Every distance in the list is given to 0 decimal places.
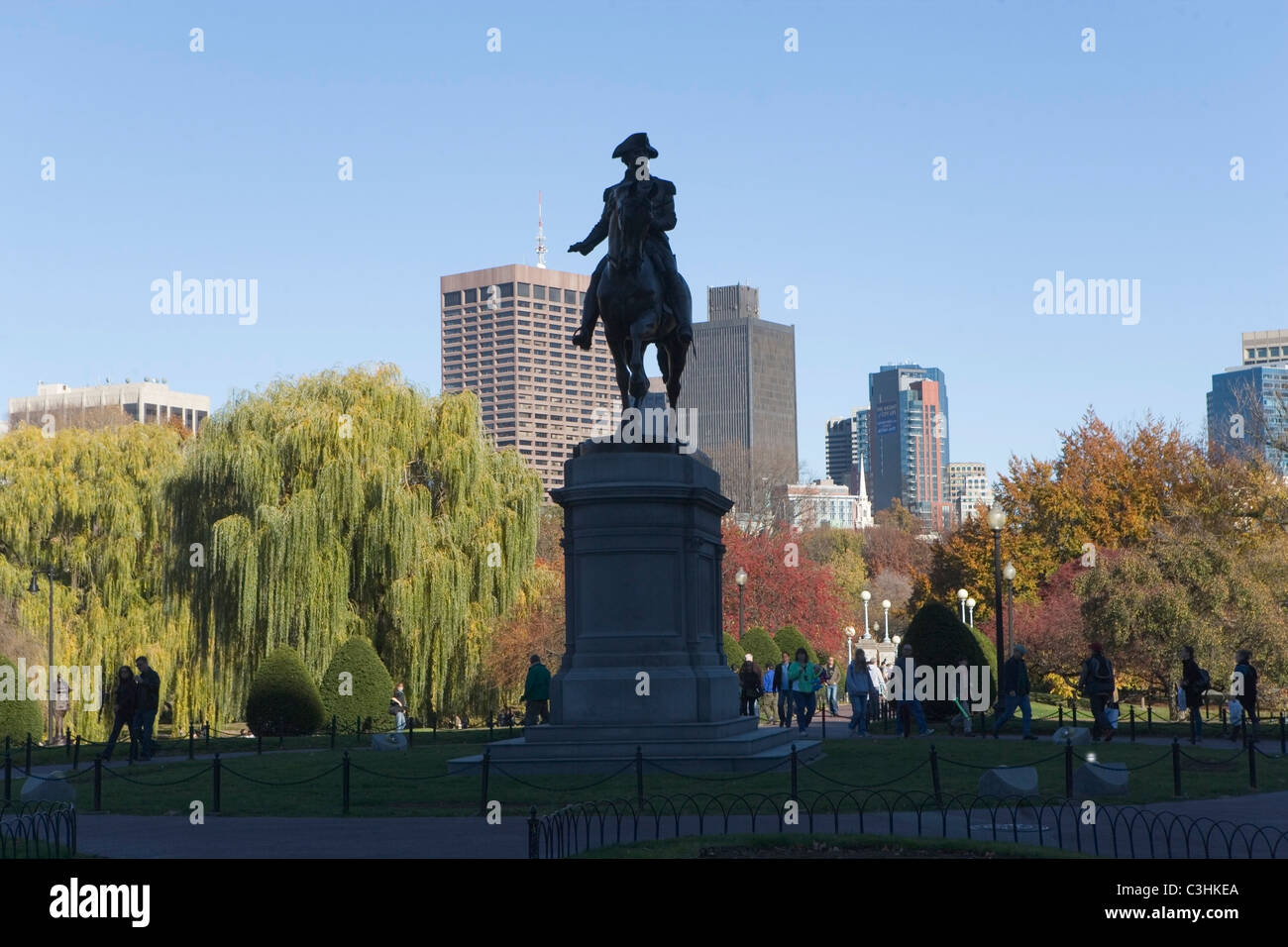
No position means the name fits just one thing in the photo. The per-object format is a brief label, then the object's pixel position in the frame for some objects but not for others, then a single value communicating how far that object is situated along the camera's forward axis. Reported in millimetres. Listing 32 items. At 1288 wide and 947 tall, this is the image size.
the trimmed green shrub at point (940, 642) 33938
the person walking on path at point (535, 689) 26484
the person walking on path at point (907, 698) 28703
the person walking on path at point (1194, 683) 25109
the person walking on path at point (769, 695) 34506
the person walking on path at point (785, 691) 31312
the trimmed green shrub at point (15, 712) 33250
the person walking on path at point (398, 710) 33188
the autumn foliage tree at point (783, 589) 63812
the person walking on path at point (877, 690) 37247
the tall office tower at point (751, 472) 89938
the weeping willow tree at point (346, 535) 37344
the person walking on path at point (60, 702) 39125
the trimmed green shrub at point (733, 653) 38109
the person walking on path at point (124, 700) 25438
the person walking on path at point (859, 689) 30141
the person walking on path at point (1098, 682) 25594
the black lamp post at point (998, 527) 33444
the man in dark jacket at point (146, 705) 25688
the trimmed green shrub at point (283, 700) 32438
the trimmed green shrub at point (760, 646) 44688
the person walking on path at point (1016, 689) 27219
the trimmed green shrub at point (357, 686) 34062
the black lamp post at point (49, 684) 38062
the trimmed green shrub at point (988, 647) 50978
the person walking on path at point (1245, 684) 25484
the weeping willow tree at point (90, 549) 40906
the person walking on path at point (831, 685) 46300
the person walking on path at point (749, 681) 30594
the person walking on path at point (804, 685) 29125
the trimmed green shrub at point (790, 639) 50531
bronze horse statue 21109
